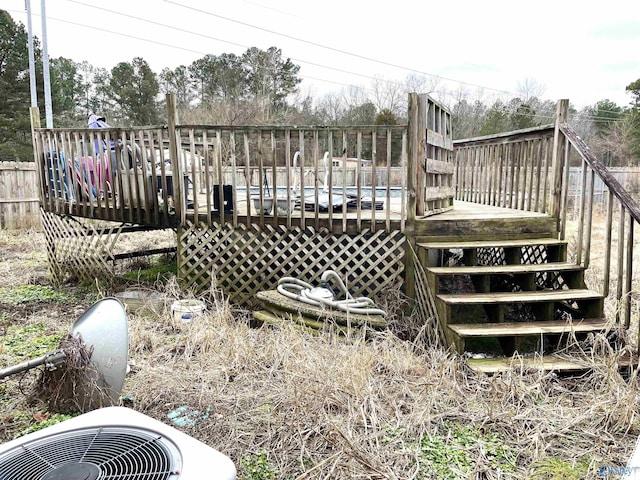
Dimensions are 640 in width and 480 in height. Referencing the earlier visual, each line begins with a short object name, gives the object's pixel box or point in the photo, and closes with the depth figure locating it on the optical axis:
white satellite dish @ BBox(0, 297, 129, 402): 2.59
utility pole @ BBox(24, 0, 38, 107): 13.44
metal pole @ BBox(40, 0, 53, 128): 13.28
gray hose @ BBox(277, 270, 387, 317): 4.15
